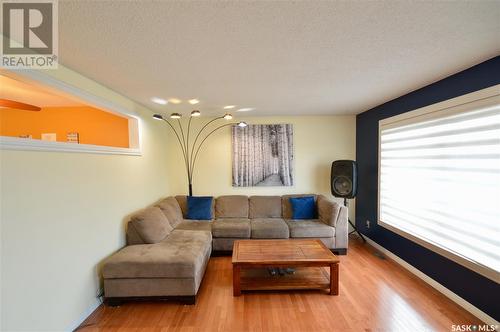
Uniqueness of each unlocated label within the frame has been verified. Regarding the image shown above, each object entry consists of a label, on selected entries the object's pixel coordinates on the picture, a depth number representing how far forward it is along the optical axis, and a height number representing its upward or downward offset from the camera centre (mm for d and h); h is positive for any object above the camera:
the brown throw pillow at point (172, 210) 3330 -718
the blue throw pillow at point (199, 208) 3812 -752
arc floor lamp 4301 +508
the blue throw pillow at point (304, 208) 3781 -749
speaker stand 3883 -1146
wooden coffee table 2336 -1037
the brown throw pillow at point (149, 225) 2633 -749
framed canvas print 4238 +210
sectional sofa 2199 -949
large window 1890 -143
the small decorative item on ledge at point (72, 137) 2959 +375
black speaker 3695 -232
